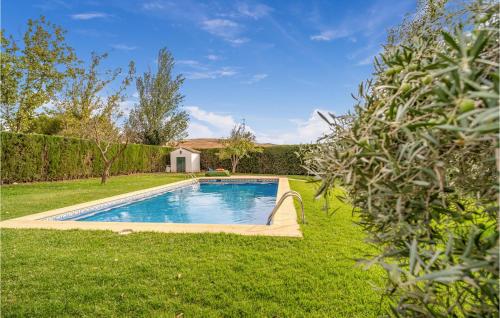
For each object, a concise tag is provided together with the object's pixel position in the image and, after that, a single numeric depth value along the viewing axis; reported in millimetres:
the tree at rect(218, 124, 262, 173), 27375
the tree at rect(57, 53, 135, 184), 18781
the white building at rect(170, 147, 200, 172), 30828
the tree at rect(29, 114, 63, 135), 33344
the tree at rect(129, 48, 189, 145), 37000
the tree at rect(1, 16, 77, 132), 17625
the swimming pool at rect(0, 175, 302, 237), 6984
